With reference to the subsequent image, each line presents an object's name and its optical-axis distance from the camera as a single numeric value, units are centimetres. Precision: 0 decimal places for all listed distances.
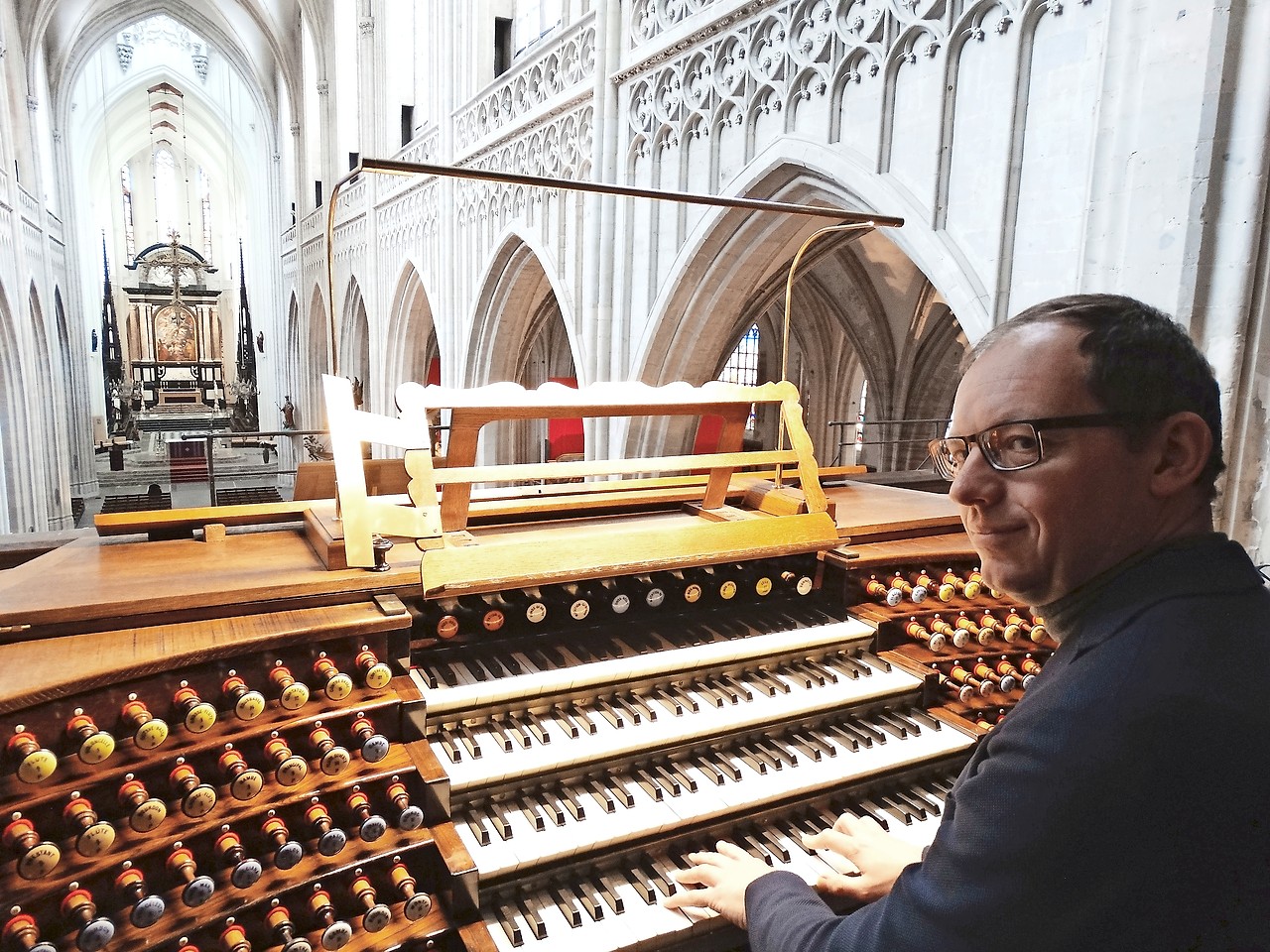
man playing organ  82
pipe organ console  142
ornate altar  2781
